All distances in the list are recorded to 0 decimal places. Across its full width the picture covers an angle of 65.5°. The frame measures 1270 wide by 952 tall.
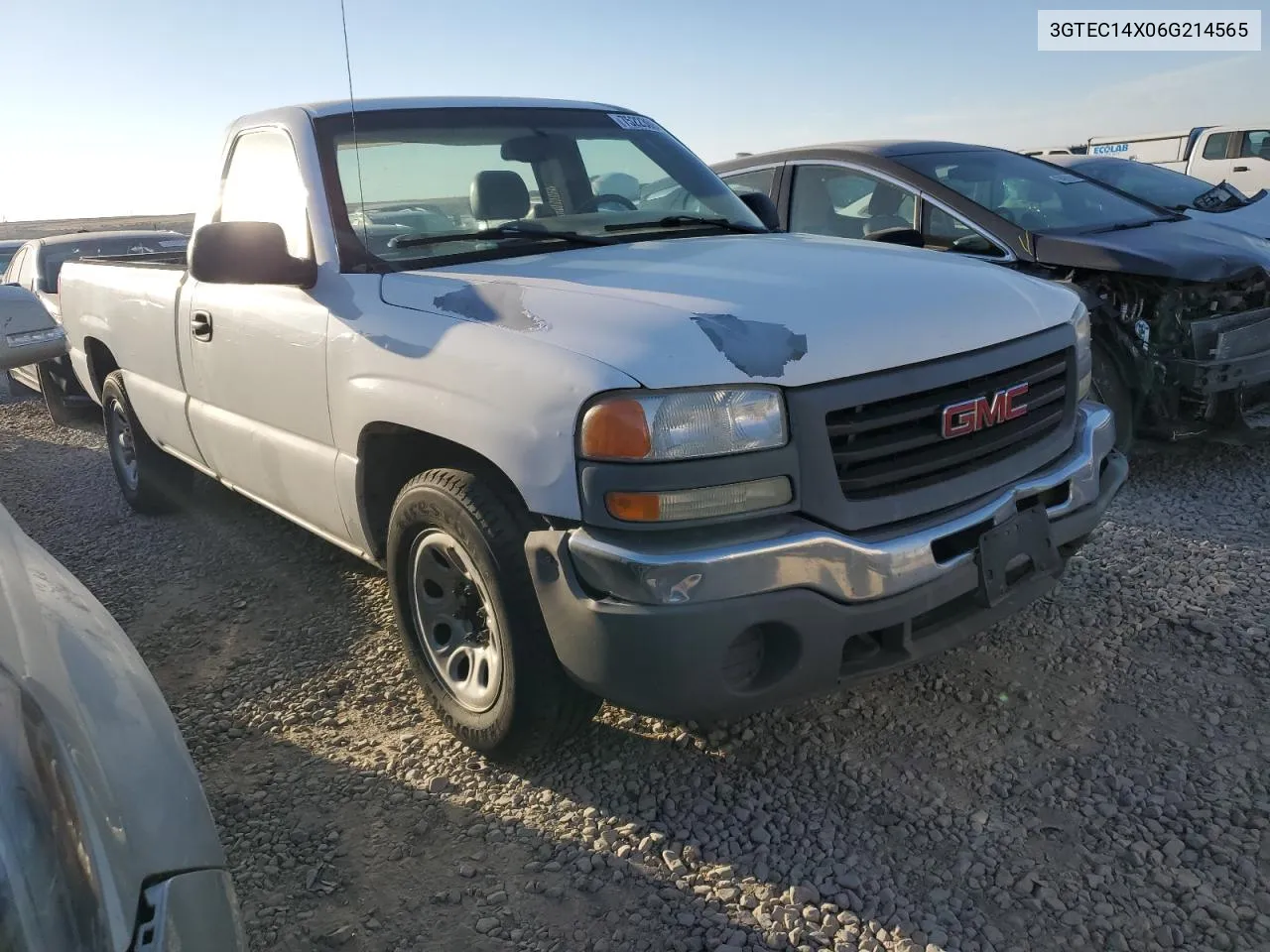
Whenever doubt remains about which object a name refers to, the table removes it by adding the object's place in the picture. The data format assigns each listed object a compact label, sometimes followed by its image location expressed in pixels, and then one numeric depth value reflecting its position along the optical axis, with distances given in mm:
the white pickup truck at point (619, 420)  2211
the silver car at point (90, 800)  1104
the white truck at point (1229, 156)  15102
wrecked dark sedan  4645
